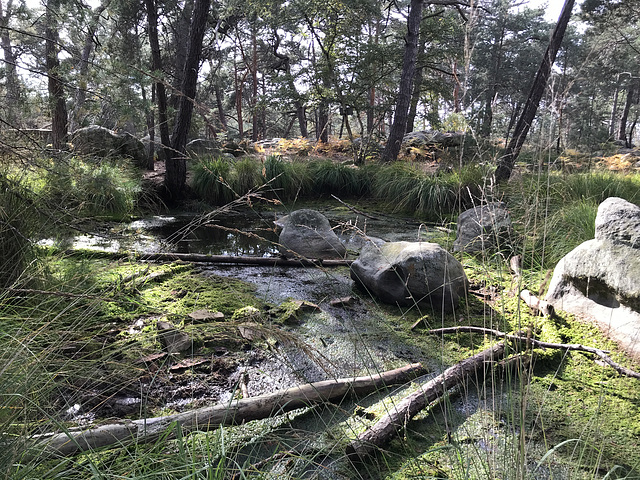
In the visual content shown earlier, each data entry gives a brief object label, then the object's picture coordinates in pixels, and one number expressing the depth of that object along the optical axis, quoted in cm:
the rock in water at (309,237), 418
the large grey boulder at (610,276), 229
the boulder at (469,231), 407
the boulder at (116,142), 875
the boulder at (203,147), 1054
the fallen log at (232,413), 124
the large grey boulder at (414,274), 284
